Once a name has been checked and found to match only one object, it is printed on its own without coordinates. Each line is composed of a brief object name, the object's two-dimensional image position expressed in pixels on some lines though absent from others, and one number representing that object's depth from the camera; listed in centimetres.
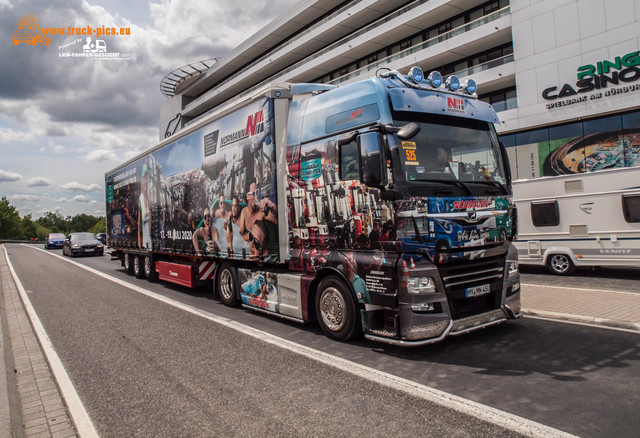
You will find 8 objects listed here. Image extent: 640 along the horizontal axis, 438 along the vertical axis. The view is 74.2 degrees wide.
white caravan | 1049
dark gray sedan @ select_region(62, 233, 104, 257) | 2742
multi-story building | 1878
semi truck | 484
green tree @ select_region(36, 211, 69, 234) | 14625
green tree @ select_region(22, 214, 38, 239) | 11081
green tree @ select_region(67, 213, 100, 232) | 16406
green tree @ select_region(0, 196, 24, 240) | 8725
